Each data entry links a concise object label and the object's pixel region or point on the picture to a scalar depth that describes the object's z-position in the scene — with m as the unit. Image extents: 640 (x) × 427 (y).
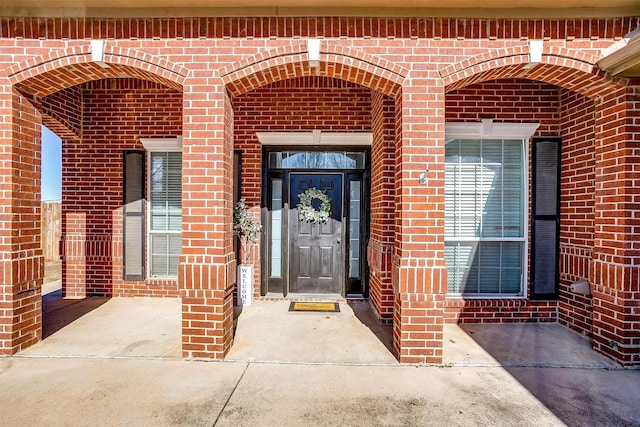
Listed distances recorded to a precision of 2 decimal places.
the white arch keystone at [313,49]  3.44
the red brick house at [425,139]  3.43
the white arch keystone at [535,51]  3.39
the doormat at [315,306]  5.11
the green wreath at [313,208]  5.76
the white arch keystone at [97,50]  3.49
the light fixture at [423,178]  3.38
